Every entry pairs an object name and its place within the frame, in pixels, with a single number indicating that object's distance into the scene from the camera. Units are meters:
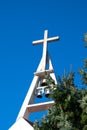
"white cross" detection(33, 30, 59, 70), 20.35
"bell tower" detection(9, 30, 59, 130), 16.09
